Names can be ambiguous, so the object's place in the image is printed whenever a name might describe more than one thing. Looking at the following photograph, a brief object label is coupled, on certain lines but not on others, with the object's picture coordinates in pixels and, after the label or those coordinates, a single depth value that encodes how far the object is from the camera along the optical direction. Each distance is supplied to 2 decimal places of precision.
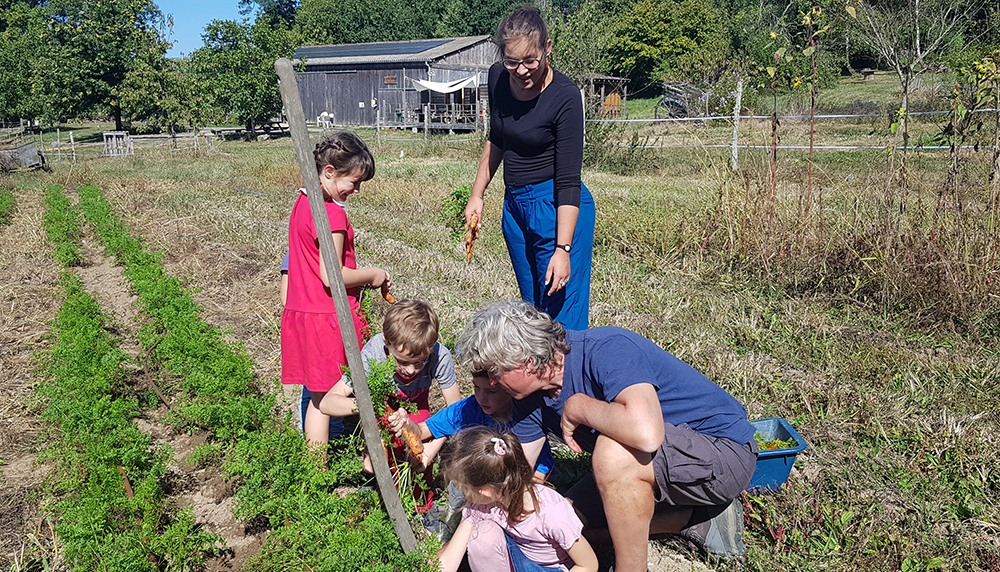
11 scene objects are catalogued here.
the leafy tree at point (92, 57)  29.19
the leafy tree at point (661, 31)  43.41
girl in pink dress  2.76
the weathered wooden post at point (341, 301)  1.91
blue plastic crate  2.64
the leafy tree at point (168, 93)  23.42
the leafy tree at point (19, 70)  31.08
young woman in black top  2.87
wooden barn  30.73
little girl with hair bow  2.19
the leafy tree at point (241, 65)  26.94
